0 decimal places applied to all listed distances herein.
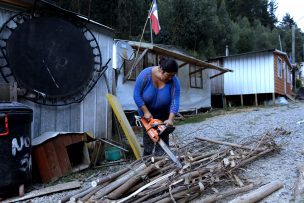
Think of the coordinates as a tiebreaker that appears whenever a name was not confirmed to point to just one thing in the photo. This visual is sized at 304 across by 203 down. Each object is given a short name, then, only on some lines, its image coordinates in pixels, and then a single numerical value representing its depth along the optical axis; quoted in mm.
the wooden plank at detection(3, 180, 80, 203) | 4699
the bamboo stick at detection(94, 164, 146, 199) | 3717
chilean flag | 12914
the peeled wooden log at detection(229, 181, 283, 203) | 3707
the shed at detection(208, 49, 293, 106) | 21031
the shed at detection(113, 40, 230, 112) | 12930
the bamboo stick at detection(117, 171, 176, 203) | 3572
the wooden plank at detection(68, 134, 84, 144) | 6101
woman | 4637
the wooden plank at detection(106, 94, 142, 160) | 6556
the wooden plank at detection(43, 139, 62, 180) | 5539
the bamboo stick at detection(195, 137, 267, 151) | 5500
